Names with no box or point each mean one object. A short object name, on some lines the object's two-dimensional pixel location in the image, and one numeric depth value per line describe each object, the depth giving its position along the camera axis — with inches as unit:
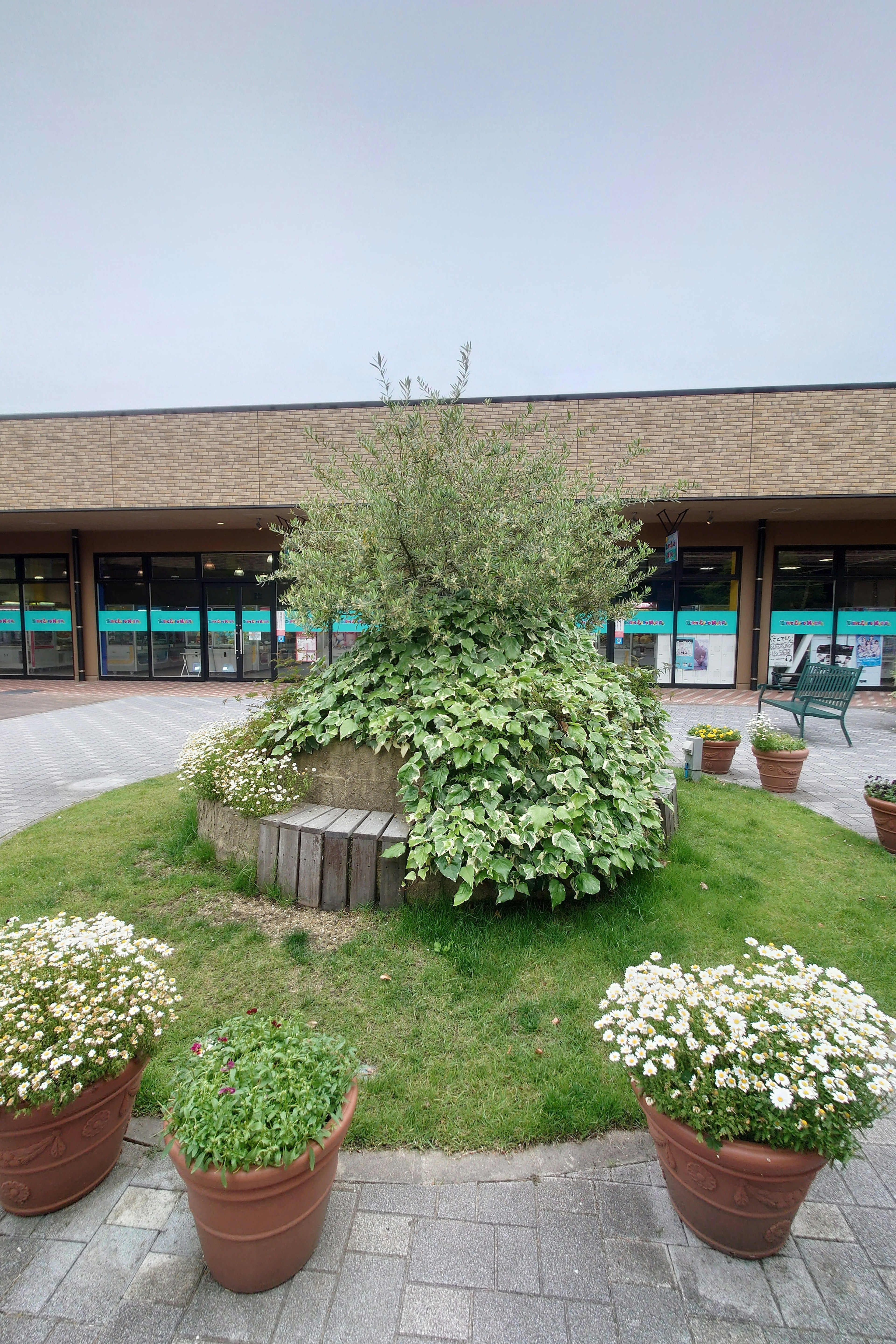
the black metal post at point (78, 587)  591.5
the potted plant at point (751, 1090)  58.8
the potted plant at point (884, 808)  167.2
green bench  319.3
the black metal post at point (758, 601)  522.6
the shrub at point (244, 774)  145.7
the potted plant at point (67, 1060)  63.4
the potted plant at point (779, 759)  226.7
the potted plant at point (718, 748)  252.2
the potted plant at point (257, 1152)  56.7
